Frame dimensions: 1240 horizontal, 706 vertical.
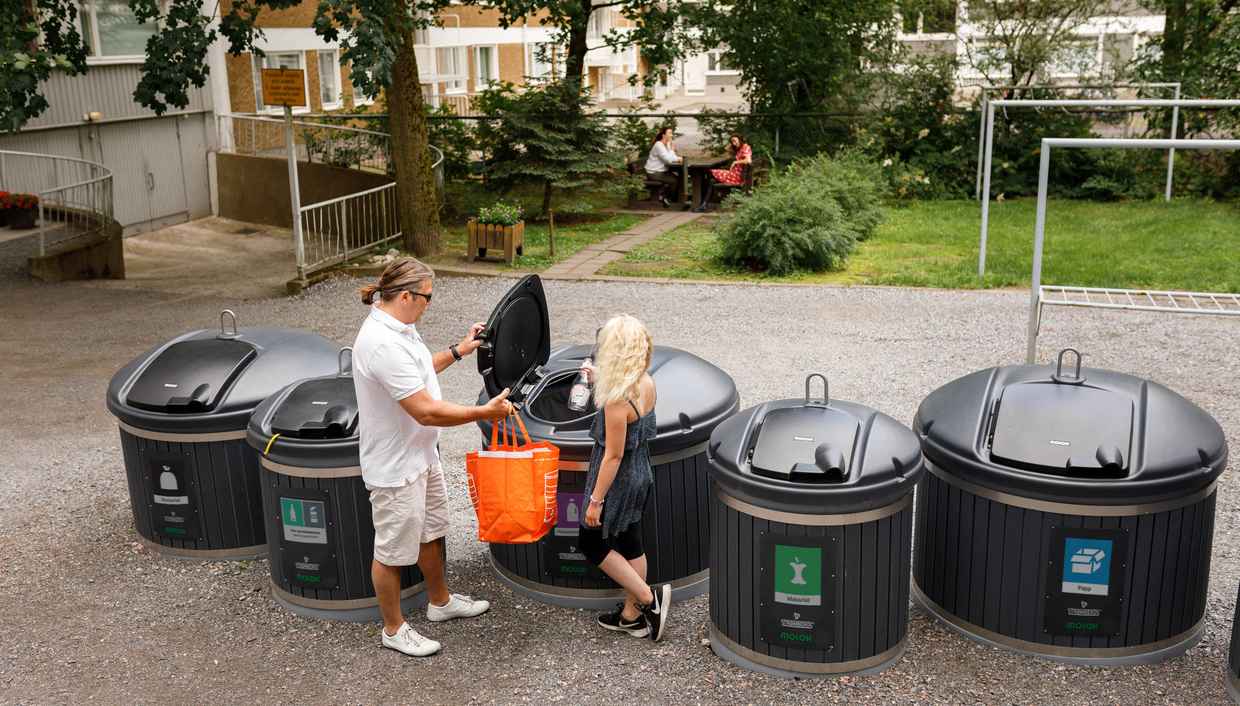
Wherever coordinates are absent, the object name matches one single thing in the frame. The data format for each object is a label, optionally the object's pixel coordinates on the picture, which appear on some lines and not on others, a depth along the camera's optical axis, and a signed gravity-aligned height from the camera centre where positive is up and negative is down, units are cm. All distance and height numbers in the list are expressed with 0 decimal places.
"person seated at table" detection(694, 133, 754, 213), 1806 -147
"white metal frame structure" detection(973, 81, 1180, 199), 1591 -33
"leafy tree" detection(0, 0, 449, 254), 1184 +23
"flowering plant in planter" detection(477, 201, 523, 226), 1440 -166
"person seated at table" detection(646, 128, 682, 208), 1862 -138
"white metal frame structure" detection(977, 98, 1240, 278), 1018 -37
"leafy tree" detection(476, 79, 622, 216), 1666 -95
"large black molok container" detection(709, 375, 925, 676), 477 -187
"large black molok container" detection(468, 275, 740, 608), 545 -169
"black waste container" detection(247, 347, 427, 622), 542 -193
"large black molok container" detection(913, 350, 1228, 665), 481 -182
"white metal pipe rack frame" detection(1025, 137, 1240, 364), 768 -130
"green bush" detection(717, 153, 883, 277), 1344 -181
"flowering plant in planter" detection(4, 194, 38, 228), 1641 -171
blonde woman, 491 -168
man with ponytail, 486 -144
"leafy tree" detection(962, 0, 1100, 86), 1888 +51
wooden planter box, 1438 -195
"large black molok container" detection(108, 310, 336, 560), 598 -174
